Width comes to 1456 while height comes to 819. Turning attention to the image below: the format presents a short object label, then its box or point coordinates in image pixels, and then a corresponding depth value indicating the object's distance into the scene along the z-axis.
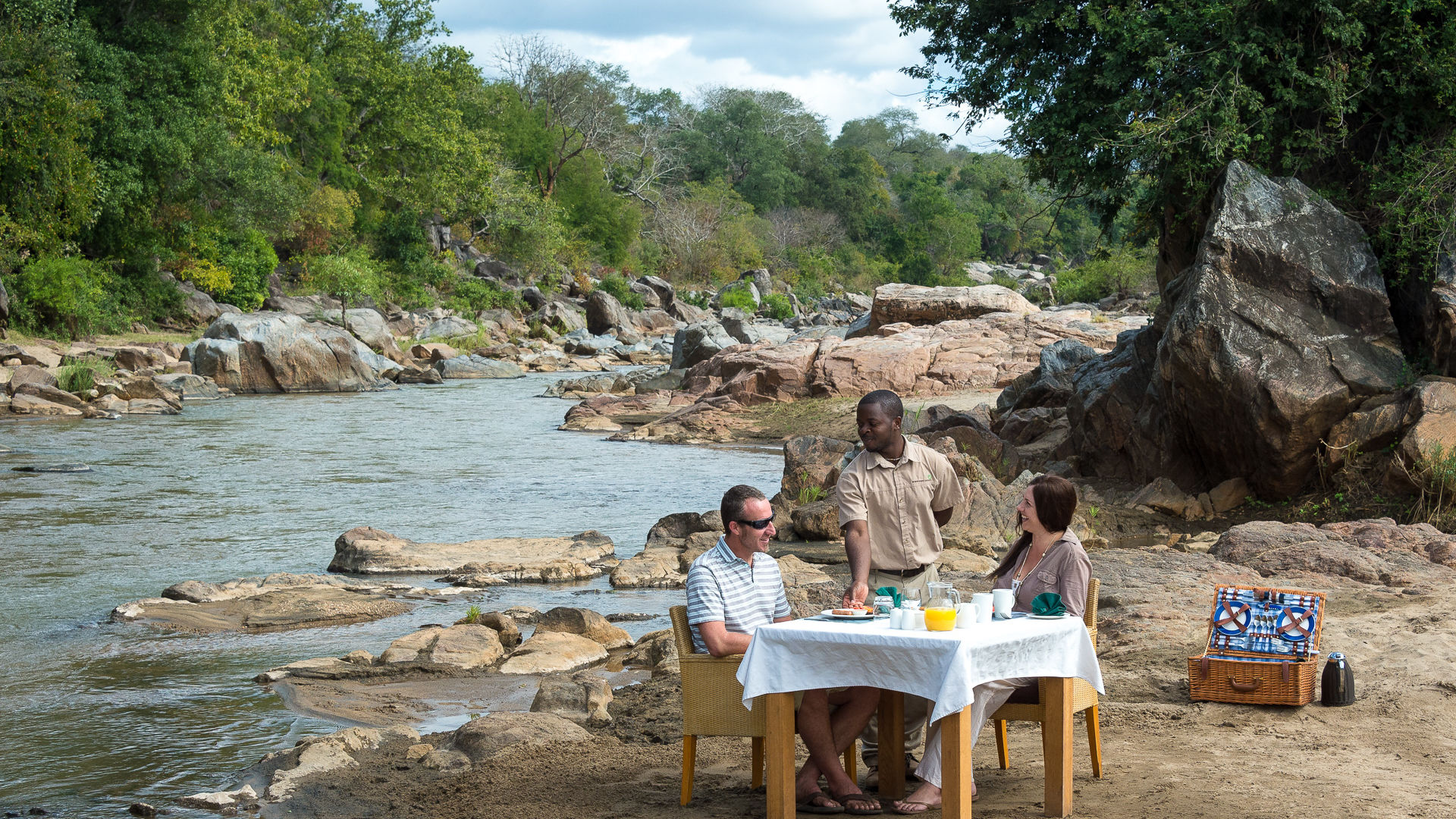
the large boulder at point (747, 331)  43.34
